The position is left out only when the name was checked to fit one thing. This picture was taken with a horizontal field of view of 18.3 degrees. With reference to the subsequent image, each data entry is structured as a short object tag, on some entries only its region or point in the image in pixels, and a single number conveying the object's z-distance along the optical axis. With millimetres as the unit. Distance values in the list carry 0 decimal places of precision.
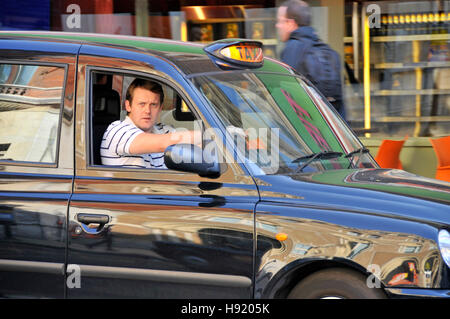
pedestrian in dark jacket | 11427
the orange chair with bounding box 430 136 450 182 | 14861
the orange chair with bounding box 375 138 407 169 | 15834
